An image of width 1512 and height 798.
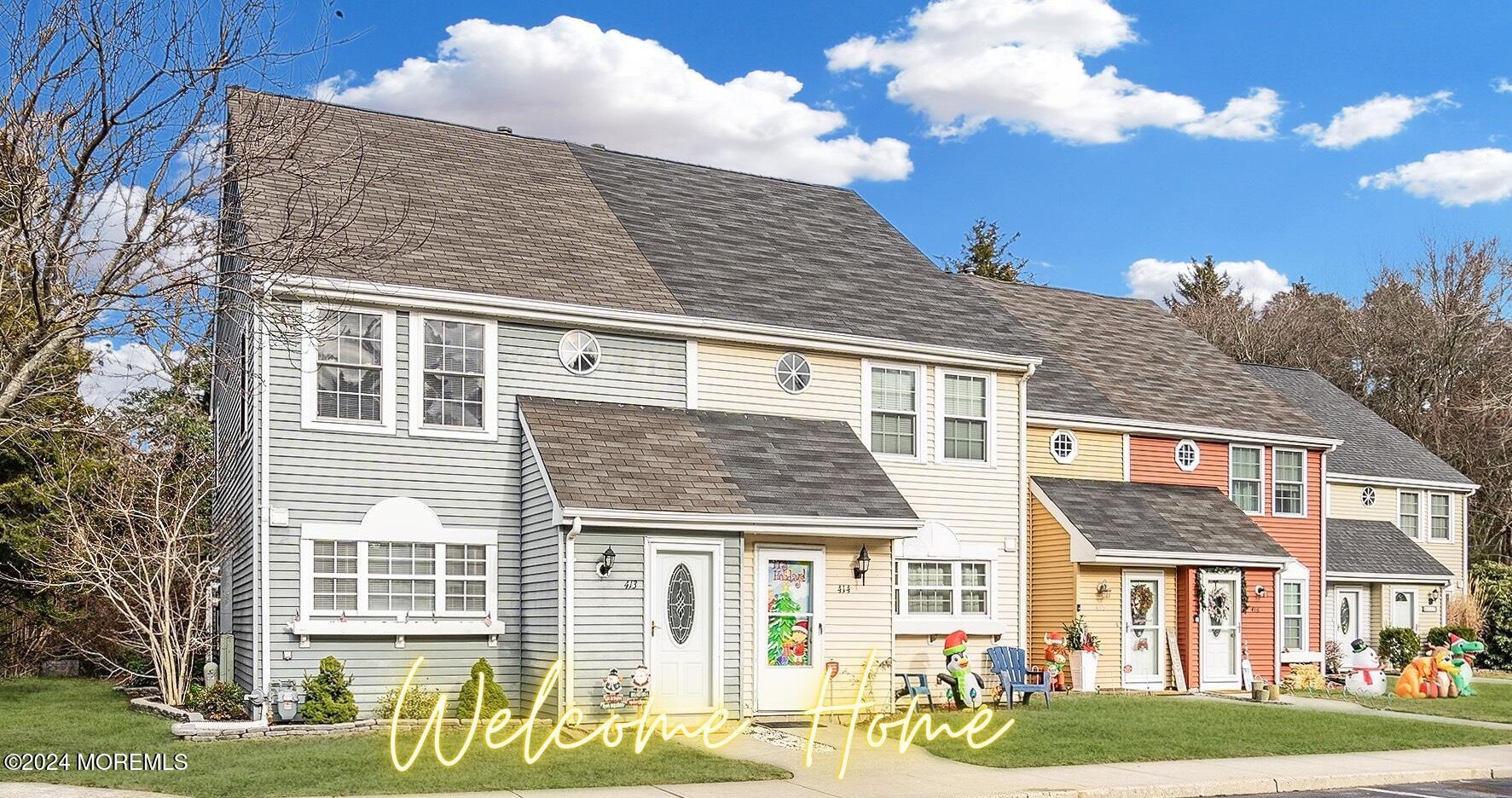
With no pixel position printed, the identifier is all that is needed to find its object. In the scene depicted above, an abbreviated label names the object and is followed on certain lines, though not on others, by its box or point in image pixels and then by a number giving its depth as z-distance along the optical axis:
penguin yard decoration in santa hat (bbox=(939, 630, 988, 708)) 20.61
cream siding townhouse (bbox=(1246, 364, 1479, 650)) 33.28
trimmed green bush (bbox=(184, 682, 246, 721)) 17.80
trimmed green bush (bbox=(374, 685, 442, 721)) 17.48
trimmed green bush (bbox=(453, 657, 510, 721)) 17.83
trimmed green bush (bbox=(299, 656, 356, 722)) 16.91
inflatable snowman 25.31
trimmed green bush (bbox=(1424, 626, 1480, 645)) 30.97
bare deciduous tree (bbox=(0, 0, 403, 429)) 11.16
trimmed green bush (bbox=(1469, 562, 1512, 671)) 34.91
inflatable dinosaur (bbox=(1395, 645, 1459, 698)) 24.86
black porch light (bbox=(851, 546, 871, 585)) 19.78
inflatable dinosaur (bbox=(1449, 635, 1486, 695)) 25.34
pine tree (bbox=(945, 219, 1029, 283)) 53.56
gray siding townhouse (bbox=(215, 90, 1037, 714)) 17.80
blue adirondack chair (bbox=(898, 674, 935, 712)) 19.83
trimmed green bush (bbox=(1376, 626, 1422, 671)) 32.00
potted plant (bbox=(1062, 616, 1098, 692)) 23.80
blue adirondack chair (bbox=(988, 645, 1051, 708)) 20.91
